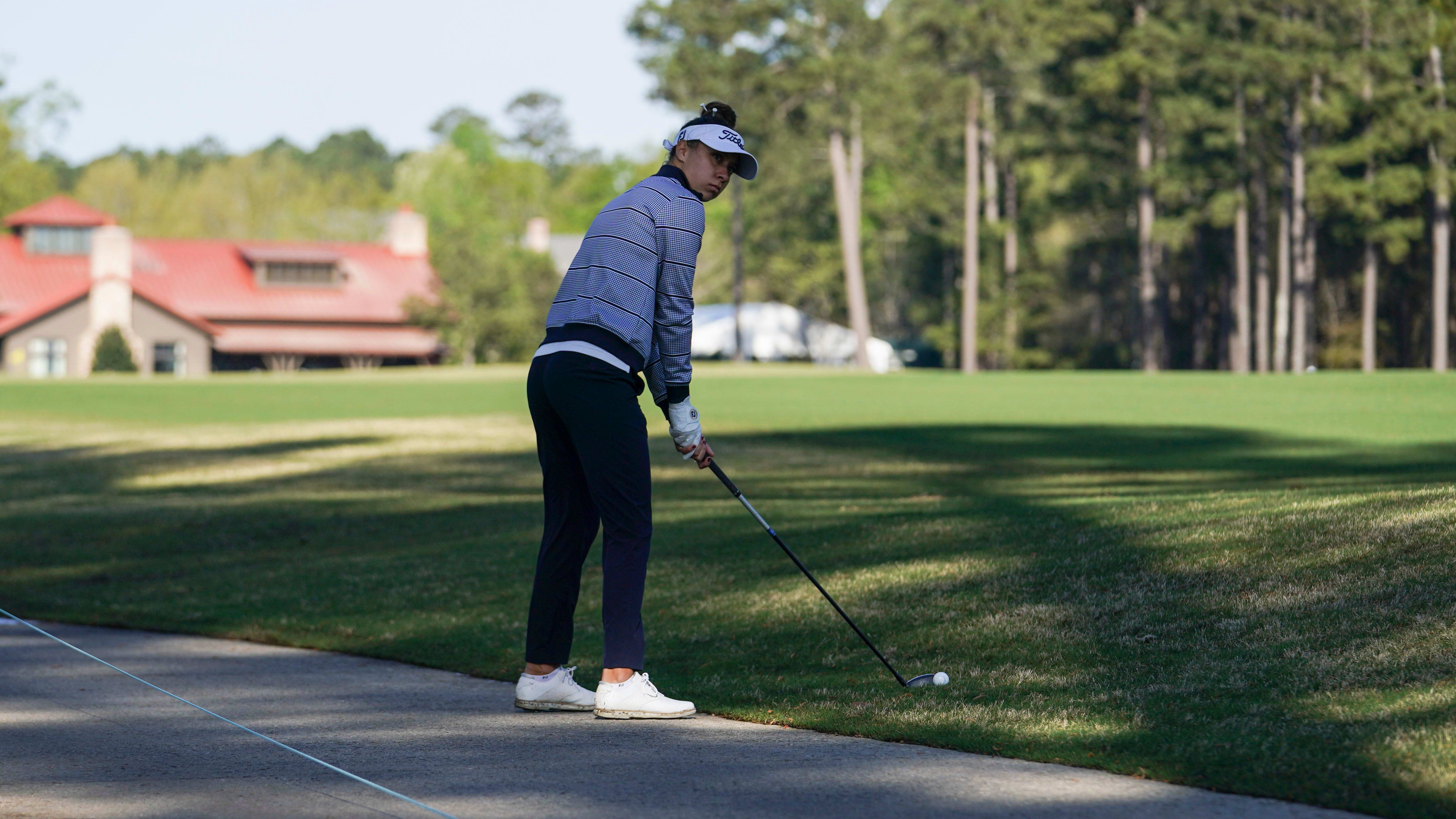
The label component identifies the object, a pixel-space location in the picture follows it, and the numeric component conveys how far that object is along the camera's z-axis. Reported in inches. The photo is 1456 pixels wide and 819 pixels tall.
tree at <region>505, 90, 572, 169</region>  6107.3
